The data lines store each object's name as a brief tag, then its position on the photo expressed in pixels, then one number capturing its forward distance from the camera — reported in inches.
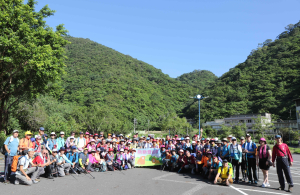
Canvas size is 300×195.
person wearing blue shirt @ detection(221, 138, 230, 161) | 349.1
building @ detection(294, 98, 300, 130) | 1985.7
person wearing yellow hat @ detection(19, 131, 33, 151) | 325.4
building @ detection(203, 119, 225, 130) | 2955.2
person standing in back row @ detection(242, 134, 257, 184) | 325.3
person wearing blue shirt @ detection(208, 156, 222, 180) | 334.0
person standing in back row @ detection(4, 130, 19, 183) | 305.9
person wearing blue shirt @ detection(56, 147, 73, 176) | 354.3
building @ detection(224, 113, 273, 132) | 2554.1
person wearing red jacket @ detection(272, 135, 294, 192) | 286.4
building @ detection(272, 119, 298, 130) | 2276.1
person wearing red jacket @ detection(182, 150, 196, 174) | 403.9
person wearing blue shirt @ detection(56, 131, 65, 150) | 394.0
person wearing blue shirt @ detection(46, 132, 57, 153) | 380.0
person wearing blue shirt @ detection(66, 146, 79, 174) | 378.9
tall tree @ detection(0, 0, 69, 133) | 507.8
